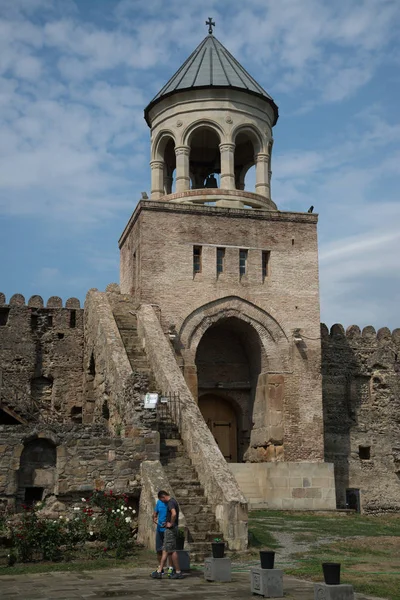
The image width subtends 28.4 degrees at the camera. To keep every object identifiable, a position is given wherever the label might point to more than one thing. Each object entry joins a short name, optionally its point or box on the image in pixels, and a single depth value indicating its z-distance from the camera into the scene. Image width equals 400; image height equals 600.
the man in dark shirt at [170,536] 11.52
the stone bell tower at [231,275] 23.17
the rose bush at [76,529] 13.05
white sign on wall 16.78
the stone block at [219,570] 11.14
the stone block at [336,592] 8.91
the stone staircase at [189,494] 13.61
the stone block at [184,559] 12.00
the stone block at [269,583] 9.84
